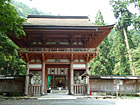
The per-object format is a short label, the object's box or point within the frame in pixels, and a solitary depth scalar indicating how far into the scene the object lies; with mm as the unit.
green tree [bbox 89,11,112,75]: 29373
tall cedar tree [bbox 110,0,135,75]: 25469
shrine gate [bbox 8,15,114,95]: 12469
